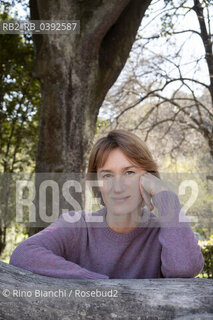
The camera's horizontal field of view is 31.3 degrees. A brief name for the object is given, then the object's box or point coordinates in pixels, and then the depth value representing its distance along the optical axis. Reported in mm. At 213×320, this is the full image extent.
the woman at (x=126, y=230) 1818
